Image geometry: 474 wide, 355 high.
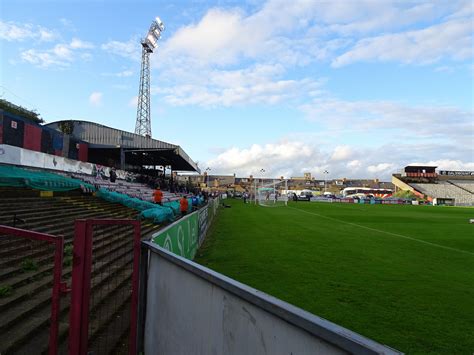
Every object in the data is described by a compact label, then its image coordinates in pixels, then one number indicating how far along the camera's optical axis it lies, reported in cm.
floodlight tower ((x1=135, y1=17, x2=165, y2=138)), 6012
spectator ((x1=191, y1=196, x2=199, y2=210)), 2685
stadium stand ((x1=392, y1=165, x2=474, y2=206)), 8575
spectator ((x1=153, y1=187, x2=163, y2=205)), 2016
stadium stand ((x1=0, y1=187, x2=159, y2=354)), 450
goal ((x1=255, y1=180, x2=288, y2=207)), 5514
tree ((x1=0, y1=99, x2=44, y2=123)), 3994
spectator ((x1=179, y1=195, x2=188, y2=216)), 1919
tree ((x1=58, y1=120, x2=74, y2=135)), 3841
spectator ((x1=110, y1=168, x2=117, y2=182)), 2740
